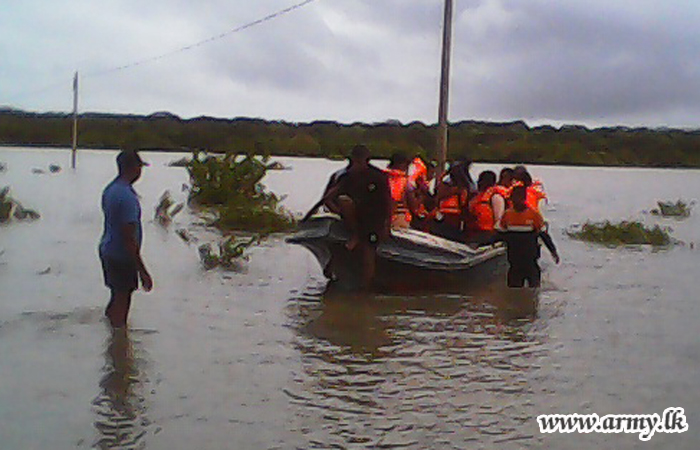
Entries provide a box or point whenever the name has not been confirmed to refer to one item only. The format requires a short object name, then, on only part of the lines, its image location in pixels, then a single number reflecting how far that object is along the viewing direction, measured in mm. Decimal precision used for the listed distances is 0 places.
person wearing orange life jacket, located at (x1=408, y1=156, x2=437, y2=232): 13398
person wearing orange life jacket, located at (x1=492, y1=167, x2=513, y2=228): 12375
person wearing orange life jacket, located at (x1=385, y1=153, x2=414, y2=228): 12398
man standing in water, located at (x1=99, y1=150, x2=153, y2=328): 8312
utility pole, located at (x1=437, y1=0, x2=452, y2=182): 18188
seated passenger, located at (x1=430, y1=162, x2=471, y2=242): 13453
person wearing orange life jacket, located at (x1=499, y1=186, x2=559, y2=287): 11384
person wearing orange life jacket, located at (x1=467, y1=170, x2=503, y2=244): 13203
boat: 11844
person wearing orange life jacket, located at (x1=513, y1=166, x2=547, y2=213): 12228
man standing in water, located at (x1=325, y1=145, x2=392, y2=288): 11211
